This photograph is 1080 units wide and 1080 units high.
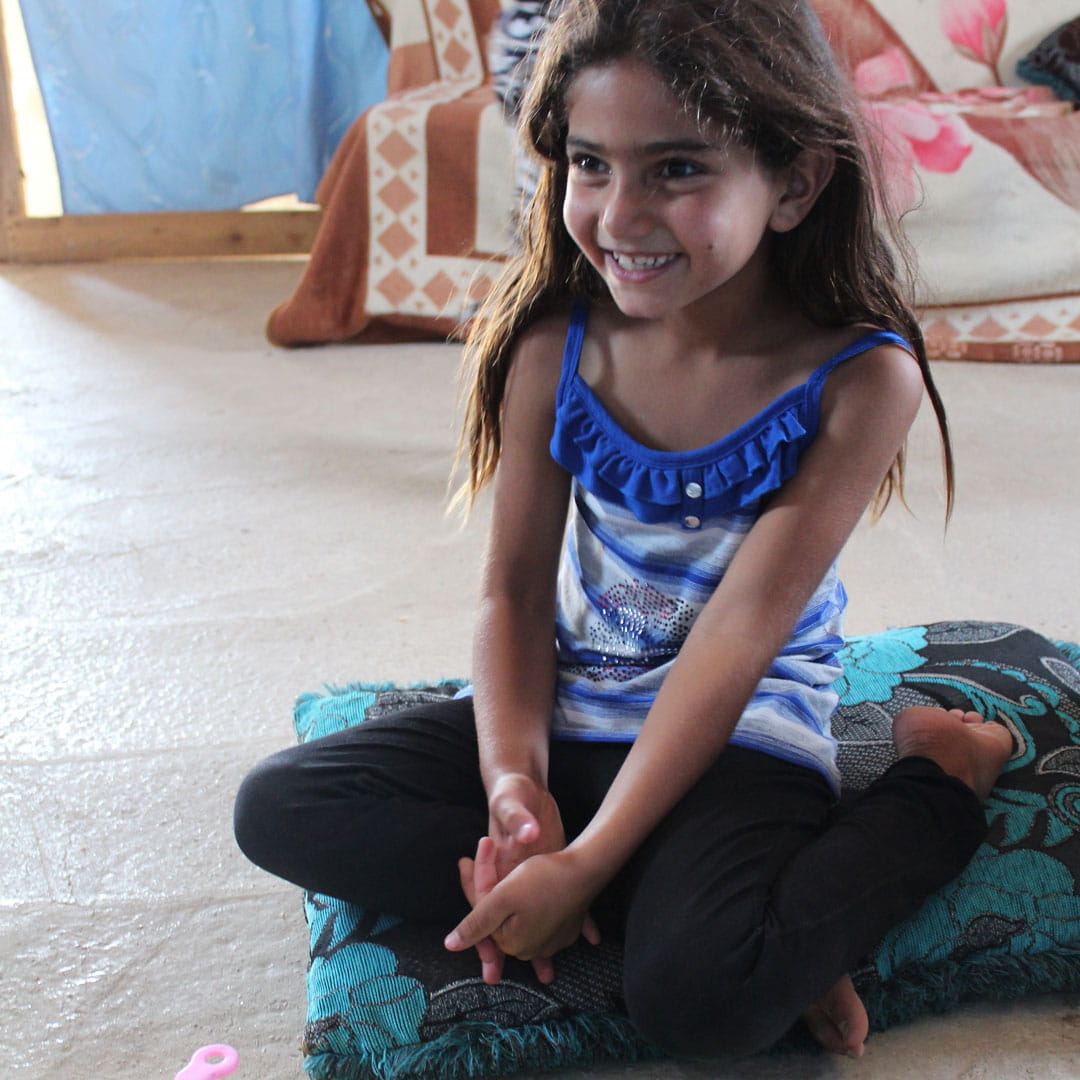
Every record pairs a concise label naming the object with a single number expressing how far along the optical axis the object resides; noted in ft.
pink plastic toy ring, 2.63
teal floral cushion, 2.66
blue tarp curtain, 9.73
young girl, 2.65
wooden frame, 10.33
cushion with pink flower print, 7.72
